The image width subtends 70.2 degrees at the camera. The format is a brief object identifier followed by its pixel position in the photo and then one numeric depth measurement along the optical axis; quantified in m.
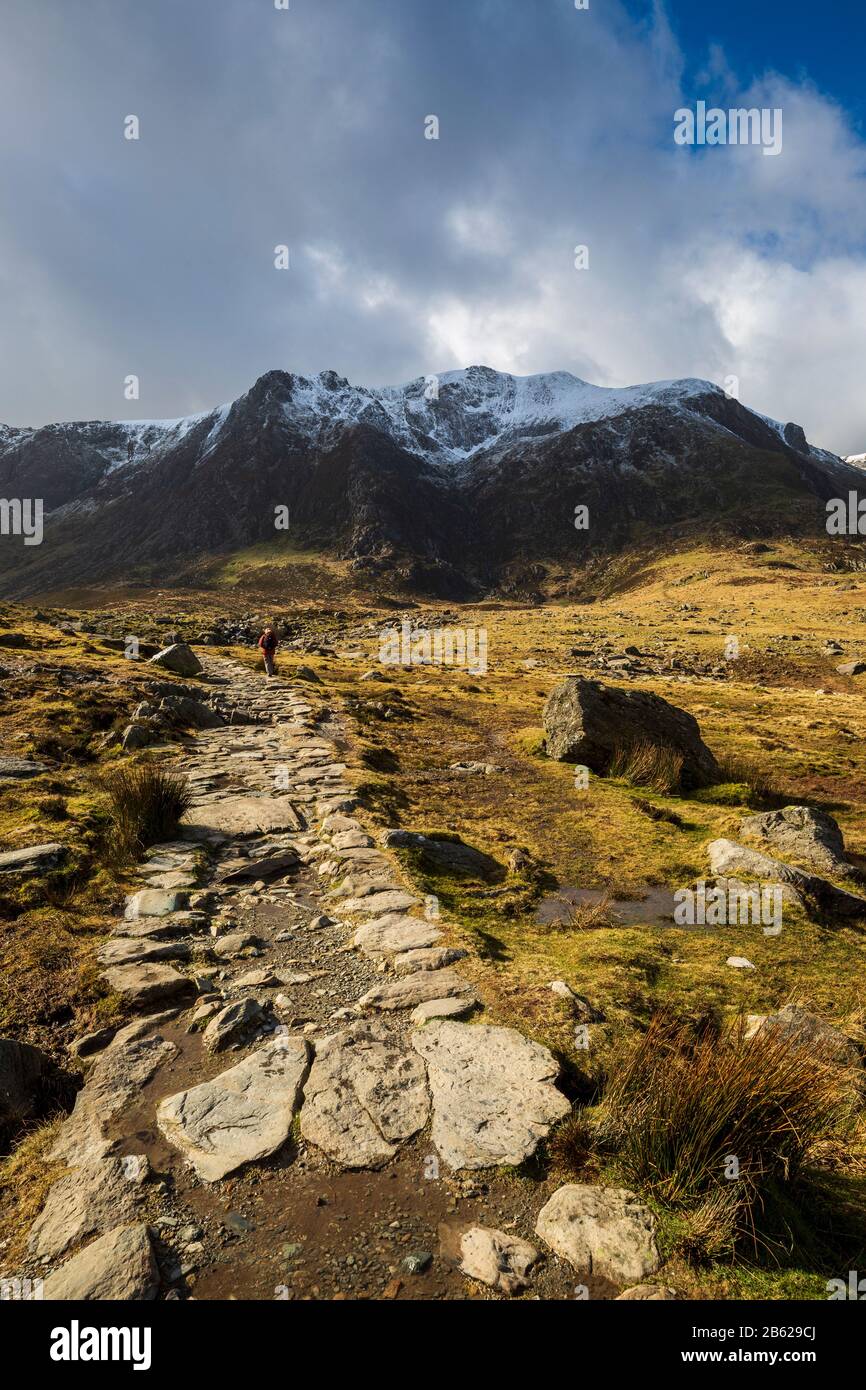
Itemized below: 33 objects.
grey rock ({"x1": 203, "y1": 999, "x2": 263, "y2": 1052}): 4.44
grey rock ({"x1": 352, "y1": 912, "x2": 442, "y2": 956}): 5.80
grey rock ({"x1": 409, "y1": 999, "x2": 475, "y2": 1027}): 4.69
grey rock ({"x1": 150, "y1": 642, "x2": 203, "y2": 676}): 26.92
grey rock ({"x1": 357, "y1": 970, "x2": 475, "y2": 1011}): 4.93
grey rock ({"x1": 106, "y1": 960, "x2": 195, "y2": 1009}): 4.95
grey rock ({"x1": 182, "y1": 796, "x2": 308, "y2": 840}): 8.87
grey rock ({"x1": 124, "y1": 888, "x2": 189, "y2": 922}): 6.37
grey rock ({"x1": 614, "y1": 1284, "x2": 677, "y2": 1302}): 2.64
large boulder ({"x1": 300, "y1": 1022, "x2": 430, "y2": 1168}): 3.56
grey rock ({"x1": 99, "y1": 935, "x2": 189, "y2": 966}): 5.46
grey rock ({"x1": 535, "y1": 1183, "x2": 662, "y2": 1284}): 2.75
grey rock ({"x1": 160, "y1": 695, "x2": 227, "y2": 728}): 15.57
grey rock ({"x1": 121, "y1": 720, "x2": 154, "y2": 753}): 12.83
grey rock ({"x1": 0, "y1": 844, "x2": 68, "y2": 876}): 6.74
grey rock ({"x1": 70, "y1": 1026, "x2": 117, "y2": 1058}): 4.37
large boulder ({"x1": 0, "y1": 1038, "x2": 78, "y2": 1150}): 3.71
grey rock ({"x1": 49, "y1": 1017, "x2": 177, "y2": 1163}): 3.54
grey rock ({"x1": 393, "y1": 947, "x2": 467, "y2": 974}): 5.41
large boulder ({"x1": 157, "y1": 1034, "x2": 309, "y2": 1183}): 3.47
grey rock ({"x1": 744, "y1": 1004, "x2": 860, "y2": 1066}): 4.29
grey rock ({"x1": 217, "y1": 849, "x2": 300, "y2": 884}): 7.42
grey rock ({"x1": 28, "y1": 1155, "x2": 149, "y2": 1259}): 2.96
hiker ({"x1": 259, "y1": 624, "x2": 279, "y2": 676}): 26.58
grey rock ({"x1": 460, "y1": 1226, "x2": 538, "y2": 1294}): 2.67
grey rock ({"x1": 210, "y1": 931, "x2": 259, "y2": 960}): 5.71
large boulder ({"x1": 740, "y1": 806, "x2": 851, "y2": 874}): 8.49
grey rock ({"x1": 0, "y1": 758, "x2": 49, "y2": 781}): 10.11
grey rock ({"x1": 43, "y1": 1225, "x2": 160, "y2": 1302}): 2.69
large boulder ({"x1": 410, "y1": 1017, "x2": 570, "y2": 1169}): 3.48
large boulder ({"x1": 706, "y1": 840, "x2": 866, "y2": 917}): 7.21
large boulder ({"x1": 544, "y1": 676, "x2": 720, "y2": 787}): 14.62
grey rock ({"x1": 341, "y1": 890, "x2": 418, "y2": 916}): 6.57
